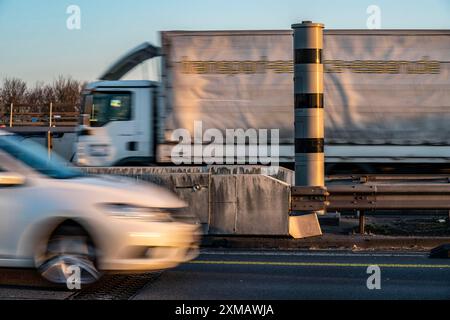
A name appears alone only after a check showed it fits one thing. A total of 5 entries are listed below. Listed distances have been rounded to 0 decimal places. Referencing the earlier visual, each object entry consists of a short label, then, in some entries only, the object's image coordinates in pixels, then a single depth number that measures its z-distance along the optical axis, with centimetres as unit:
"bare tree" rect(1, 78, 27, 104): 6206
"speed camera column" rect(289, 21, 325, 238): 1180
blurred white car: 689
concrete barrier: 1108
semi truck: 1700
